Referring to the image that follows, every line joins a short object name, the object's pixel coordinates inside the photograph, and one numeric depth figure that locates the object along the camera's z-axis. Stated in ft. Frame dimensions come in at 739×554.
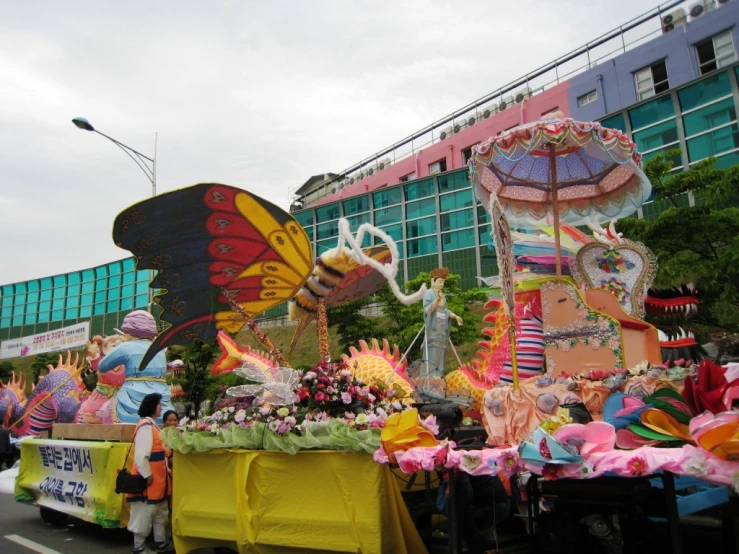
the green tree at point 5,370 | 86.74
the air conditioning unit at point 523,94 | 88.28
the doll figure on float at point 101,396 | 28.89
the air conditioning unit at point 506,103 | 90.61
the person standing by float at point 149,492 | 19.40
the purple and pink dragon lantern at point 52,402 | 39.58
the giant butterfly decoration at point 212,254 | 26.08
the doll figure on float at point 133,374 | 27.02
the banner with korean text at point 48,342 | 110.22
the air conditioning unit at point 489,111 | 93.03
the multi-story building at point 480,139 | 65.21
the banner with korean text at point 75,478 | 21.17
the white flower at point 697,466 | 9.38
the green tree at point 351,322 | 64.44
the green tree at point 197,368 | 61.16
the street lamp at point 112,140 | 41.22
